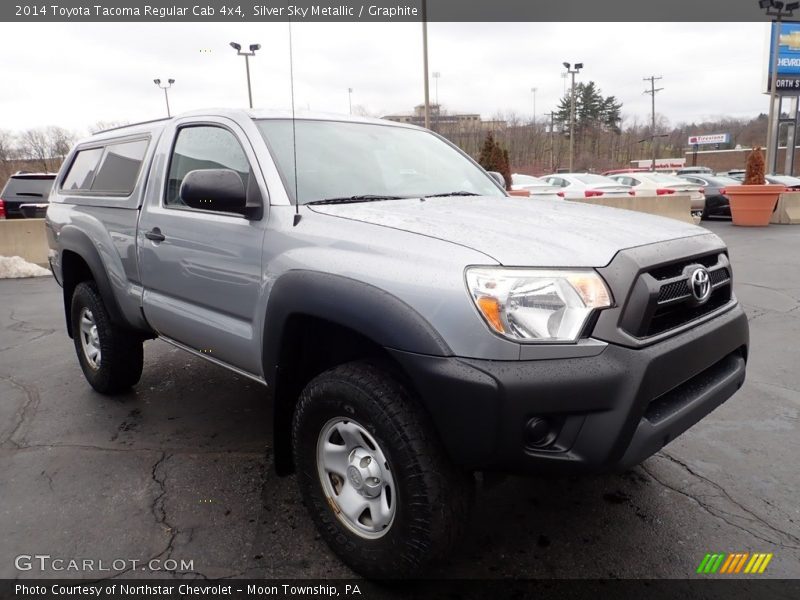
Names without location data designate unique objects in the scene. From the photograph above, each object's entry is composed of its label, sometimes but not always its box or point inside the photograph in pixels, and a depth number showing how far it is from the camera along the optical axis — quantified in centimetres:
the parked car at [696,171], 3544
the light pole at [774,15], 2391
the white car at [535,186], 1601
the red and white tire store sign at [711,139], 7750
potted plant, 1432
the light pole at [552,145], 6488
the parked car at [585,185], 1544
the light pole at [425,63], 1638
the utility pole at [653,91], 7181
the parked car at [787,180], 1952
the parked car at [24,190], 1174
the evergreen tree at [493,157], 1588
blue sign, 3556
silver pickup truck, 189
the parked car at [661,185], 1639
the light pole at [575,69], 4241
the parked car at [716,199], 1677
